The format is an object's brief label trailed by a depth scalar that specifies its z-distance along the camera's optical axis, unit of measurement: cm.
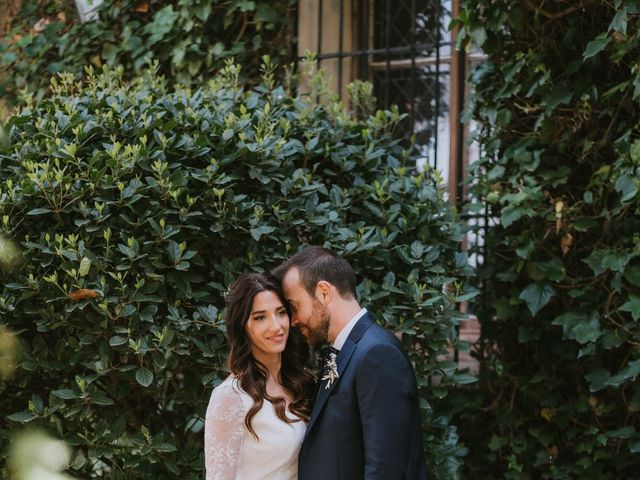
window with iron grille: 612
